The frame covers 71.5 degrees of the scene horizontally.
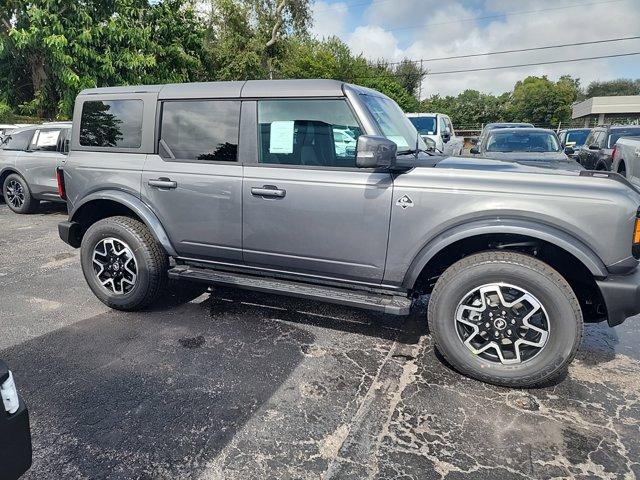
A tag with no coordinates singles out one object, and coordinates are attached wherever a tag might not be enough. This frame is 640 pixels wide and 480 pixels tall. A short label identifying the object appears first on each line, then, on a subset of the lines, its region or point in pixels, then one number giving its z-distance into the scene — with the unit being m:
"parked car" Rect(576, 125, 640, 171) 11.33
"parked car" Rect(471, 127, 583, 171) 8.77
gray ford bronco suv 2.83
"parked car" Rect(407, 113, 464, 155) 13.52
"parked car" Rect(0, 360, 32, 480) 1.48
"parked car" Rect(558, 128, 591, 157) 21.30
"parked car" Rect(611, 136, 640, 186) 8.76
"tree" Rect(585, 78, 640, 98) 88.56
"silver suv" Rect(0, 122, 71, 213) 8.56
